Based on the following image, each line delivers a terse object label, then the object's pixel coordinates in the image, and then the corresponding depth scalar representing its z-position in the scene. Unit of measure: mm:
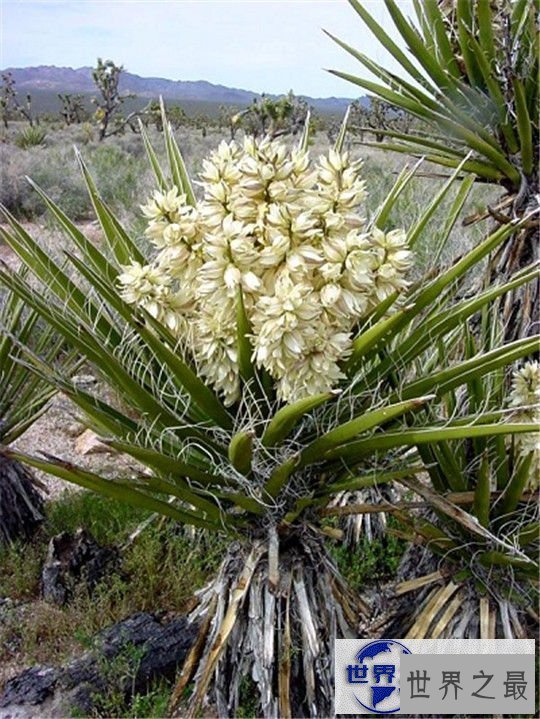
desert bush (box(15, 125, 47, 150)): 15438
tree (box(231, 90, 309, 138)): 12555
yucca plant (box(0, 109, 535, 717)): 1409
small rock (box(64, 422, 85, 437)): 4477
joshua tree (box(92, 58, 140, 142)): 19427
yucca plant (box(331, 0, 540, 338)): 2410
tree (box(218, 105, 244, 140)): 26158
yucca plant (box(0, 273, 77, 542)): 2805
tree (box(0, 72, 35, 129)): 22297
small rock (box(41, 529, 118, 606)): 2693
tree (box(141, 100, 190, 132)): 17364
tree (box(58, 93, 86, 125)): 24922
